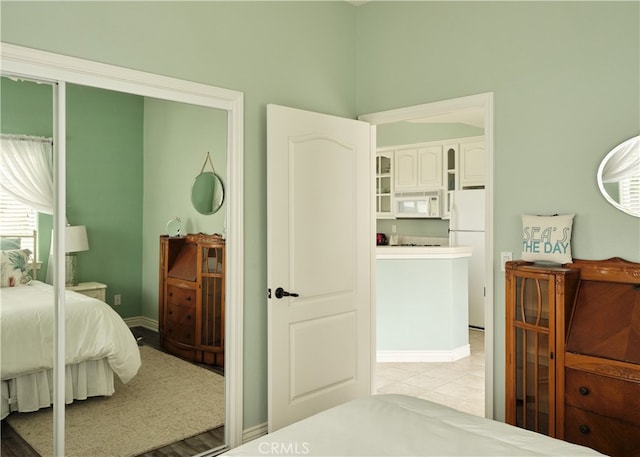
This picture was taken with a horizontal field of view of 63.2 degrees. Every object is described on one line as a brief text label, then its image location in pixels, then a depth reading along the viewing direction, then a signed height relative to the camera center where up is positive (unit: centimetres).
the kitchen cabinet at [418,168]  706 +86
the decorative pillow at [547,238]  279 -4
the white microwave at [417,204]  704 +36
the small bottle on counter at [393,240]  766 -15
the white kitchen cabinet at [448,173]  689 +76
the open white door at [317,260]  317 -20
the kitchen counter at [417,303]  508 -72
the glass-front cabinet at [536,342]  260 -59
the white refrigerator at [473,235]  649 -6
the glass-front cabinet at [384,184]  761 +68
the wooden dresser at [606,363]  238 -62
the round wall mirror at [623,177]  260 +28
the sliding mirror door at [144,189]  250 +21
